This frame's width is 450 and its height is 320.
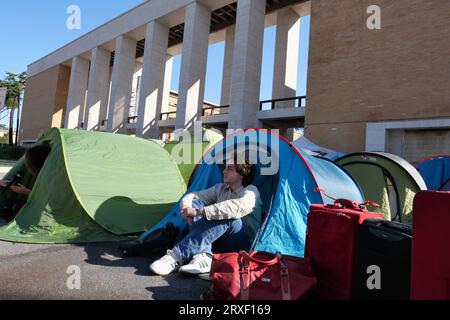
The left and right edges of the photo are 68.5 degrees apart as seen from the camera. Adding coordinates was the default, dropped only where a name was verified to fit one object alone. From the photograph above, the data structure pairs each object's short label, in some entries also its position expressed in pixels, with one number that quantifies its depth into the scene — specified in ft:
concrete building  40.86
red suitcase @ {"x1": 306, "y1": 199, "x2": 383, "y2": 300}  7.88
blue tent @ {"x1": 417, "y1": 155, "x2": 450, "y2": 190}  24.70
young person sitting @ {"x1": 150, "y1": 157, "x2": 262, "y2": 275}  9.91
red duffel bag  7.36
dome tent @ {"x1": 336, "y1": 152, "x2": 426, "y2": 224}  16.25
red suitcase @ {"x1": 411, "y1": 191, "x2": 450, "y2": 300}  5.62
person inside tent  17.22
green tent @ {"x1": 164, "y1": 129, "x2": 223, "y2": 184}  25.22
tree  157.58
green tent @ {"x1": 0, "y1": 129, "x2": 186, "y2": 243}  13.83
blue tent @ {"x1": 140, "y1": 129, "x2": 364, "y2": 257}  10.85
